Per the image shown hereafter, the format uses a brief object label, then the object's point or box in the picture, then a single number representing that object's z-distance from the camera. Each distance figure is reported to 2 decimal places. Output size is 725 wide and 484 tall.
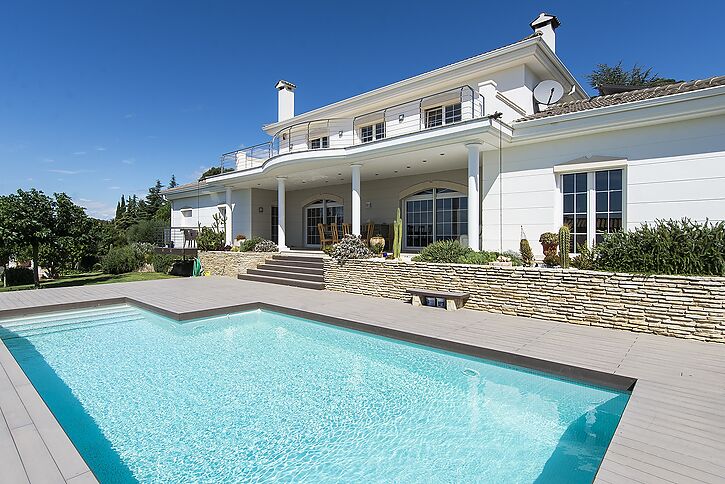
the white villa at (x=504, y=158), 8.91
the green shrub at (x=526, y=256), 9.65
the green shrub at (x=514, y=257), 9.48
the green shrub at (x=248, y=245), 17.02
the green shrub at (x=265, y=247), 16.69
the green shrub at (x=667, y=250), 6.93
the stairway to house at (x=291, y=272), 12.96
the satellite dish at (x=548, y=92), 12.63
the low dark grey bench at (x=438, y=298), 9.03
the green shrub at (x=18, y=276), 16.62
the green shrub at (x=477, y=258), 9.72
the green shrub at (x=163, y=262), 20.42
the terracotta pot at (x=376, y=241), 12.86
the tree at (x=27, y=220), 13.11
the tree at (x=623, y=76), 34.56
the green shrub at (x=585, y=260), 8.21
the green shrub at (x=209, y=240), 18.70
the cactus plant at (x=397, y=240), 11.57
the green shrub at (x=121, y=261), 20.64
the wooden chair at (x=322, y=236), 16.36
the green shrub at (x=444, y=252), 10.12
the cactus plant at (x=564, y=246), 8.57
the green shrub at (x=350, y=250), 11.98
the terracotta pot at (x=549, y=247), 9.09
